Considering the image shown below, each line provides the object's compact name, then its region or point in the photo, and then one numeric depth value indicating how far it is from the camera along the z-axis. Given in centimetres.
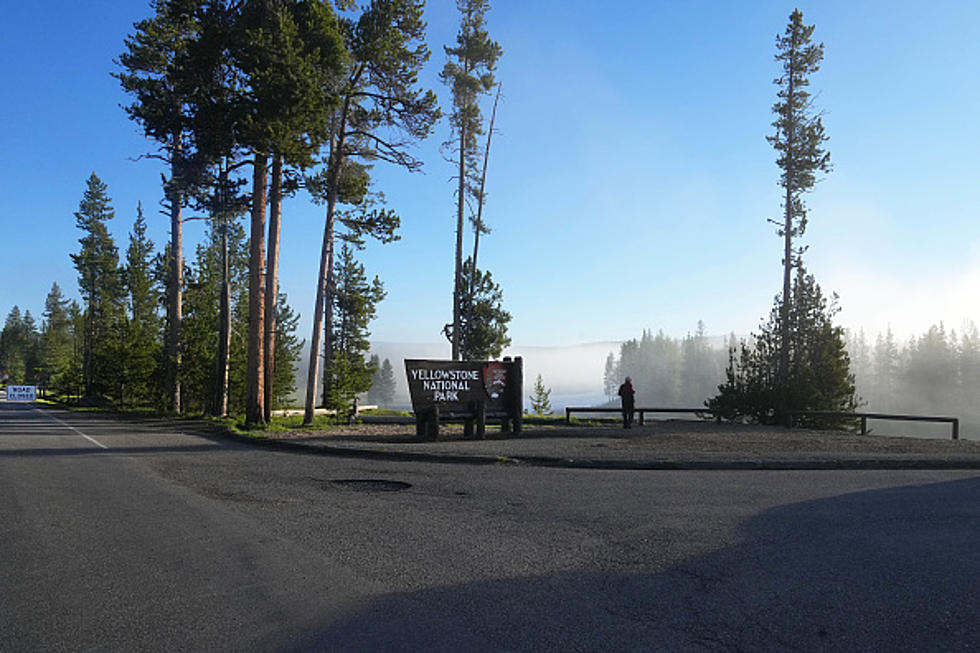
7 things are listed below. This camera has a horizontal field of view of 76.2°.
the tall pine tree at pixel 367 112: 1977
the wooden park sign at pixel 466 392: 1688
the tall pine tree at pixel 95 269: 5662
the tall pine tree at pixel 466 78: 3112
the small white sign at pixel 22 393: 6331
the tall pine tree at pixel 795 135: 3156
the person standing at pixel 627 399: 2144
